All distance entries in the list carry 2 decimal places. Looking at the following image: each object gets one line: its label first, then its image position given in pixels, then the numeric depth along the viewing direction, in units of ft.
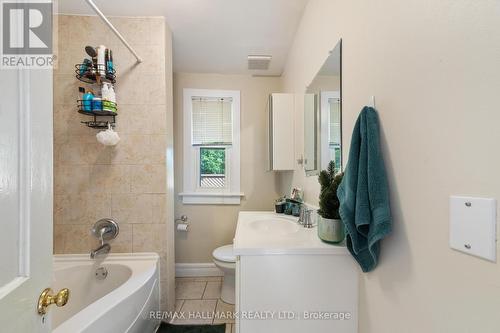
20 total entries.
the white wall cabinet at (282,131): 6.71
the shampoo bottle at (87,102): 5.13
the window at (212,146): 8.67
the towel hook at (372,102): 2.81
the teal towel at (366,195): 2.39
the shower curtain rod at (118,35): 3.92
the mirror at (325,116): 3.87
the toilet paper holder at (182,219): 8.42
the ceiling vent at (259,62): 7.55
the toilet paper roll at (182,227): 8.05
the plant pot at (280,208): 6.44
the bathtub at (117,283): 4.34
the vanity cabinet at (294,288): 3.08
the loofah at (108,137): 5.29
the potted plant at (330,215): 3.21
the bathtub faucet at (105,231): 5.64
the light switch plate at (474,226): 1.44
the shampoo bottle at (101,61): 5.23
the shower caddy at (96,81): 5.24
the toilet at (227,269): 6.35
